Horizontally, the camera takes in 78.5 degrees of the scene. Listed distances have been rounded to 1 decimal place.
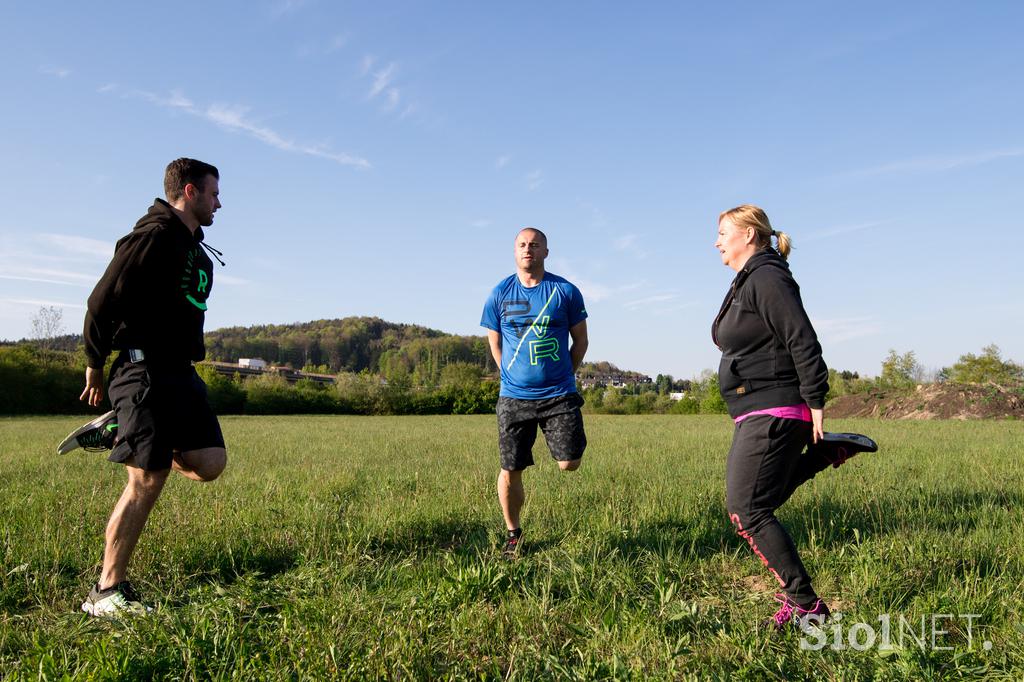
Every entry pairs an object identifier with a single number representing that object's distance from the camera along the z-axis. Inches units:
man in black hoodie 135.1
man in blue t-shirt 184.2
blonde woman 116.6
